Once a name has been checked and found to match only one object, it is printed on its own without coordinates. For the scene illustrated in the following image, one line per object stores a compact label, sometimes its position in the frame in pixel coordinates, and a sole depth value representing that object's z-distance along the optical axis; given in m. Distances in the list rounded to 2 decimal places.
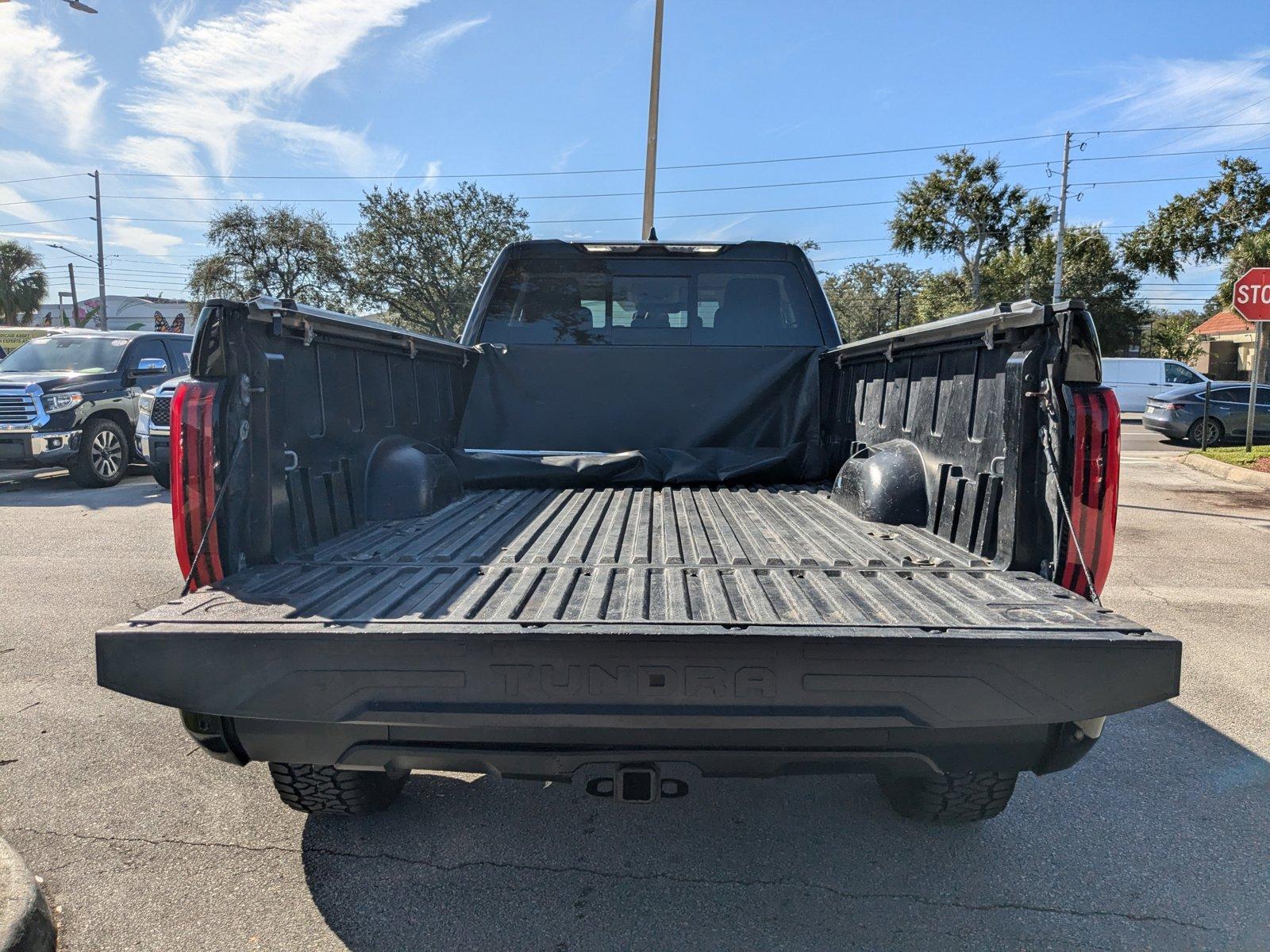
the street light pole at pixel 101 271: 44.69
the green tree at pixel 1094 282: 40.78
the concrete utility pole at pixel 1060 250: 38.28
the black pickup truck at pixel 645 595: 1.96
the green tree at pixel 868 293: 63.91
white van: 27.22
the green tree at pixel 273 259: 32.19
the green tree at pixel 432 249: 31.09
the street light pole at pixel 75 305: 62.88
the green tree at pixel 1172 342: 45.38
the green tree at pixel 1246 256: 28.56
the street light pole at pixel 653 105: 16.17
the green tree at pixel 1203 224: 30.73
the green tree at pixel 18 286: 54.81
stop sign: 12.96
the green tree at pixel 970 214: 42.34
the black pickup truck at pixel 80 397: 11.09
